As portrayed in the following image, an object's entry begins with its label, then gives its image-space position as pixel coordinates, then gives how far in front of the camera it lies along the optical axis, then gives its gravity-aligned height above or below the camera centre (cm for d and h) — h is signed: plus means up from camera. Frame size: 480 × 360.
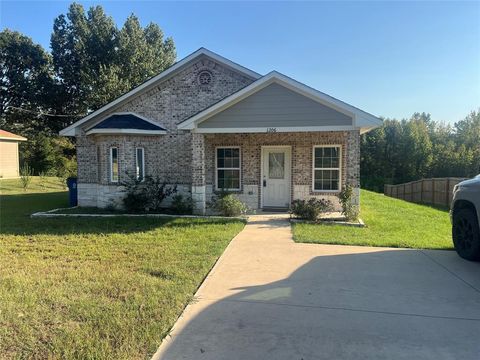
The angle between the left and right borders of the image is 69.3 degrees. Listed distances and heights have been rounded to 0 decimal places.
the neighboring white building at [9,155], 2800 +106
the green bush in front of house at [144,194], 1207 -94
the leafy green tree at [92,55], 3147 +1047
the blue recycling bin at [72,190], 1455 -94
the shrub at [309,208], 1034 -124
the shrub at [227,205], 1105 -122
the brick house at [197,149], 1265 +68
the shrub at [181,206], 1202 -133
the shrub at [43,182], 2317 -100
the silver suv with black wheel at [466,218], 620 -96
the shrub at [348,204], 1035 -111
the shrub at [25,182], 2091 -86
